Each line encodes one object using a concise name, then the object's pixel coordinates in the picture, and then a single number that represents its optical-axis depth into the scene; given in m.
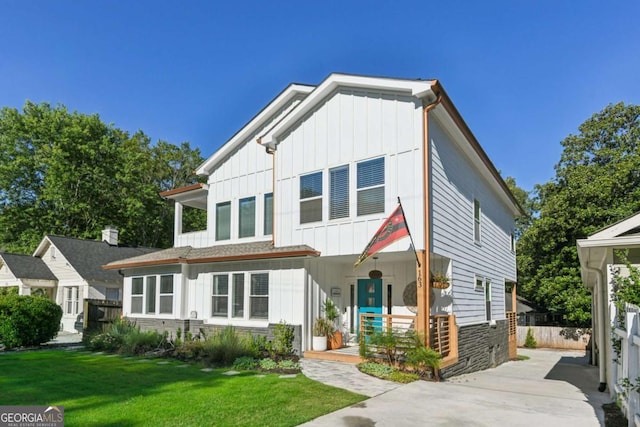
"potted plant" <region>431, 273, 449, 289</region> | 10.52
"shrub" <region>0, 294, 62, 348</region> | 14.09
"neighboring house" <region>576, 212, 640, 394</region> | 7.09
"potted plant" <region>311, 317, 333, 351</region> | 11.78
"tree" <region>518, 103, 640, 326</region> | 23.81
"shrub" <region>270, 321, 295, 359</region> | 11.58
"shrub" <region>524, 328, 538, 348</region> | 26.88
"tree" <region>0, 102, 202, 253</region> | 32.47
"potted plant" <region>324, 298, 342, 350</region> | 12.10
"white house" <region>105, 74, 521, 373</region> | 10.80
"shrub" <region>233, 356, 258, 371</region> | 10.10
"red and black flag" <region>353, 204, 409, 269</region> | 10.09
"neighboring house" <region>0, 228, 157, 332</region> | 22.62
